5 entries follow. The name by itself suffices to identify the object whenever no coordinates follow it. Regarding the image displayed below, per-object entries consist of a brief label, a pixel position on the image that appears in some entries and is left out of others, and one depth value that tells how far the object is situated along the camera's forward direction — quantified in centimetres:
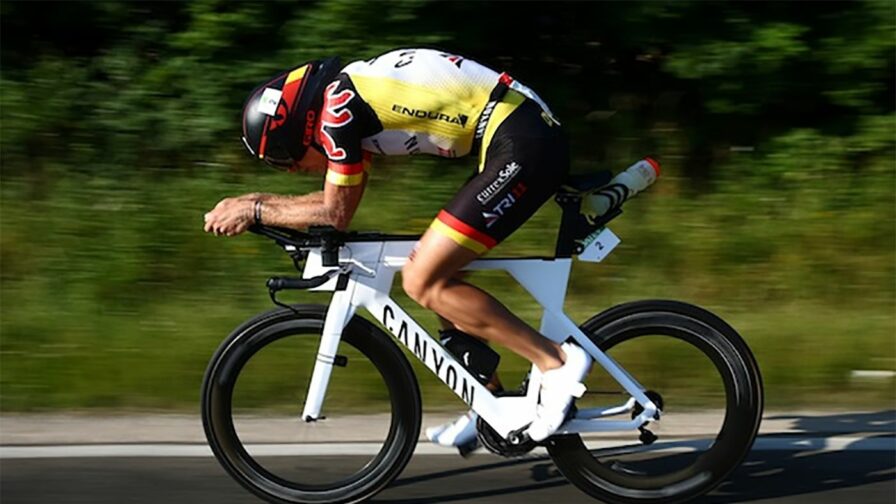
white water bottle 952
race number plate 948
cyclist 905
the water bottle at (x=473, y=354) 970
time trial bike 958
